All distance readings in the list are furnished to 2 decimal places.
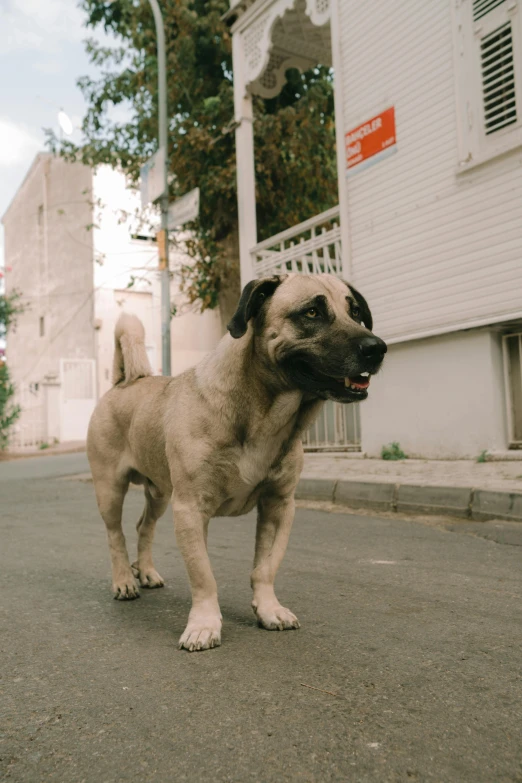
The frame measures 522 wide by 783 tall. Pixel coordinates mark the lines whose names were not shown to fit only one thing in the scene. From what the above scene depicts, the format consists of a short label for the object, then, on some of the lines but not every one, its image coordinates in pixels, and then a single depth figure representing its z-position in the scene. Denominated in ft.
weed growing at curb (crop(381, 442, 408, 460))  27.40
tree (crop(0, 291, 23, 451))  59.57
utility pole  34.94
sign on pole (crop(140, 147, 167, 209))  34.88
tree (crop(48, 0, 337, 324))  42.57
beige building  67.97
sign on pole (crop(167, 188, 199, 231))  32.12
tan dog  8.63
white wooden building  23.82
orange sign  28.40
